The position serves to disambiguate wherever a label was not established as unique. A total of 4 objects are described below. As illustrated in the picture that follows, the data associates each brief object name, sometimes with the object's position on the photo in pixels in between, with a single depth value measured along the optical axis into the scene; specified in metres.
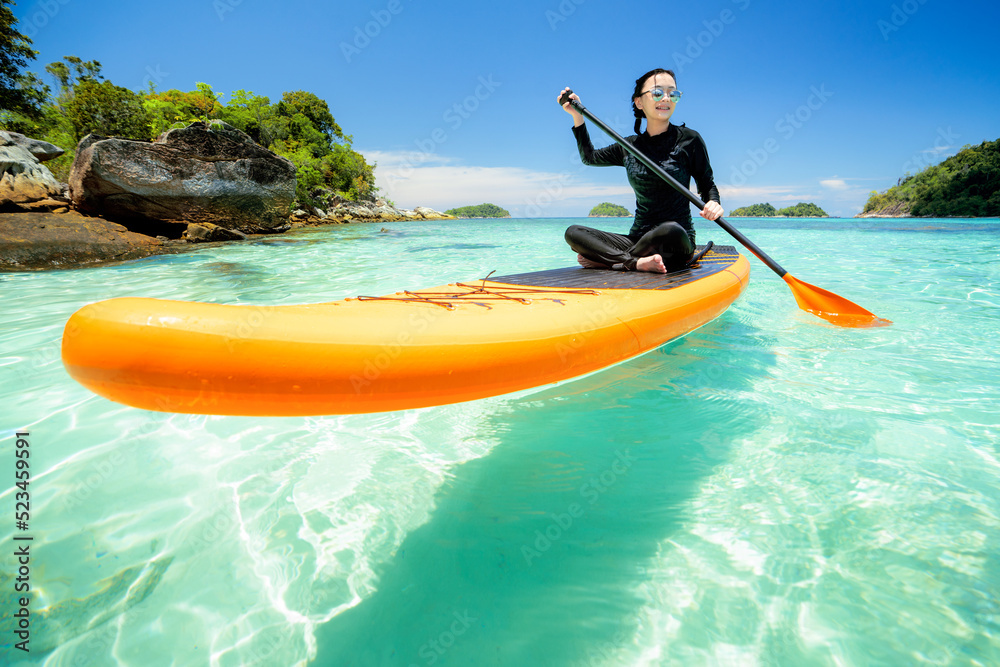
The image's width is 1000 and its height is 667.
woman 3.09
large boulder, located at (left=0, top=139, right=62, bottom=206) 8.05
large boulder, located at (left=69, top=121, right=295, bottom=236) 9.09
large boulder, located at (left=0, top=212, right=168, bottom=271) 6.24
